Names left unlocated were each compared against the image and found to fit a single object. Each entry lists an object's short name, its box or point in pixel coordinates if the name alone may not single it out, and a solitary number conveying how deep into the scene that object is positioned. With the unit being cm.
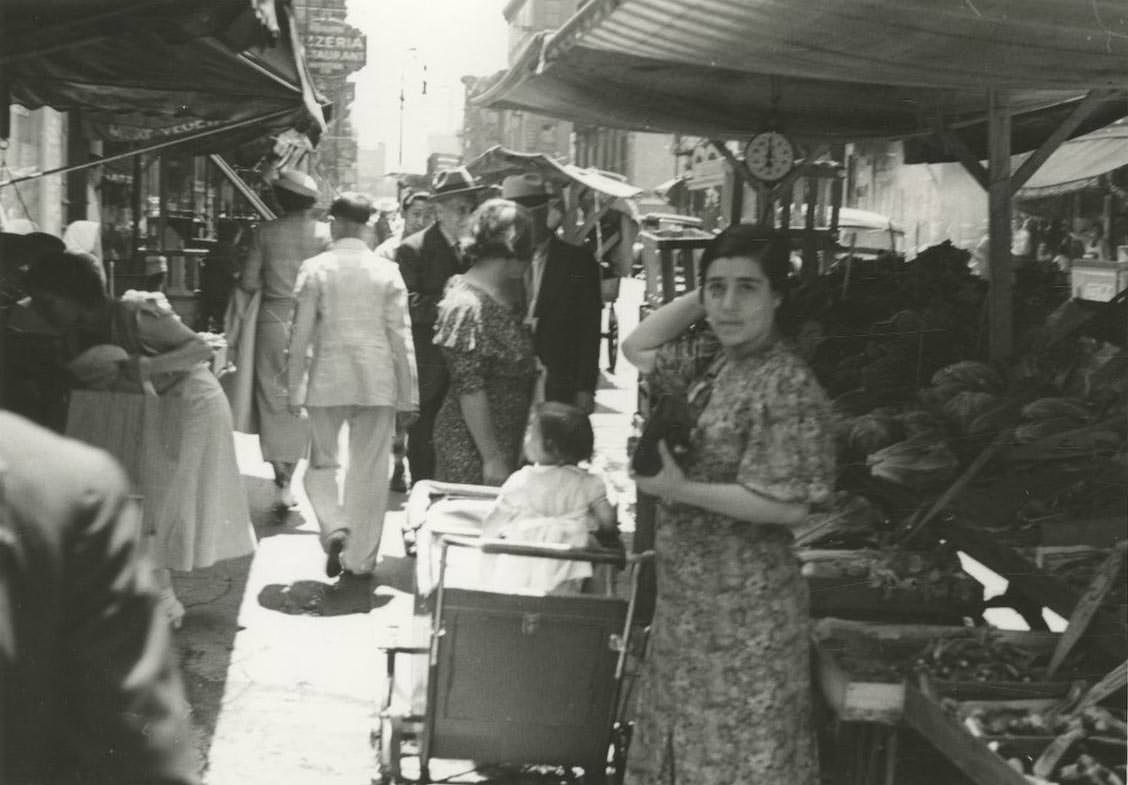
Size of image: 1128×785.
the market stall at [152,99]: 459
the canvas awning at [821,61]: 471
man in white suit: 678
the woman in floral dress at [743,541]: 331
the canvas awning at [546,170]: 1599
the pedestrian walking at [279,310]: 820
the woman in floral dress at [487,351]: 546
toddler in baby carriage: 424
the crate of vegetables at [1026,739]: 335
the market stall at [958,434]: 384
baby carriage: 386
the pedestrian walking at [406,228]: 941
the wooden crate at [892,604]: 475
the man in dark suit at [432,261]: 790
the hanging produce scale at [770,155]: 1014
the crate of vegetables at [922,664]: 383
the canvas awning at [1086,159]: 1435
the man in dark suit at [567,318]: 618
